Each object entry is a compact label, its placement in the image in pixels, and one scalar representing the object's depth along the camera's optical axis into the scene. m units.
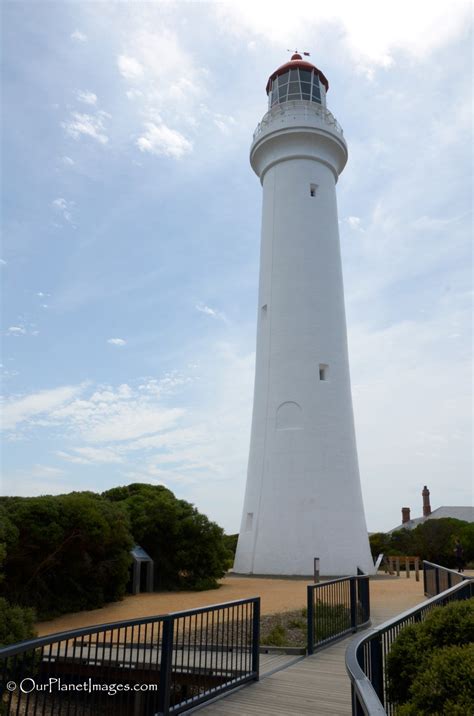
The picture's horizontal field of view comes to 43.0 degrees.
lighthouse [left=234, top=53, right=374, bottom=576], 21.78
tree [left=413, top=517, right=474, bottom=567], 28.81
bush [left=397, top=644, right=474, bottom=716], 4.49
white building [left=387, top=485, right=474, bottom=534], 48.61
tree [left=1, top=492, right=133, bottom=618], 14.97
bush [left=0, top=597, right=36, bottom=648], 9.25
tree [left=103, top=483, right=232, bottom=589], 20.46
